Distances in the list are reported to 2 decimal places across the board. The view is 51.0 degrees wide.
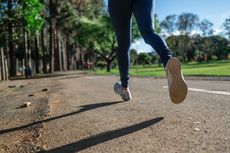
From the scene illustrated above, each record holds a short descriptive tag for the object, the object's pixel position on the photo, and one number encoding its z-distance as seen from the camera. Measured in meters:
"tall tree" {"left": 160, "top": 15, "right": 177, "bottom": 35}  70.97
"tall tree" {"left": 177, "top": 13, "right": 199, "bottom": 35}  70.86
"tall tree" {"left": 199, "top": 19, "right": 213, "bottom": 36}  75.47
